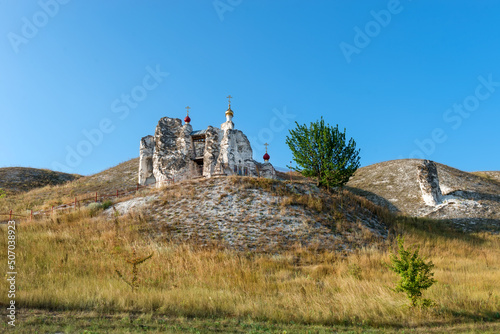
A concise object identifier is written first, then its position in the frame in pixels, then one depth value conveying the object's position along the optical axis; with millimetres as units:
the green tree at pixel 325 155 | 26188
